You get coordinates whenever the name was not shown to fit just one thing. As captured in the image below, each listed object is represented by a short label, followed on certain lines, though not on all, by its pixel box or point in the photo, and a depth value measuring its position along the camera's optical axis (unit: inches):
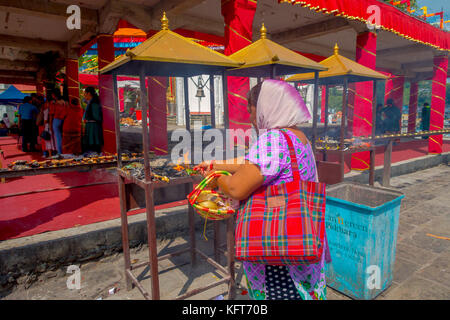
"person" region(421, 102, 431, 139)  590.8
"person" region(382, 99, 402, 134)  514.6
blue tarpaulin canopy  674.2
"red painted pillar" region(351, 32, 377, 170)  297.6
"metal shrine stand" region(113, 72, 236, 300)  110.3
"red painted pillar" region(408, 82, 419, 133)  663.8
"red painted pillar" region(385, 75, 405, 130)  655.1
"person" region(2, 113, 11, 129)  826.0
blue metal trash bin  111.9
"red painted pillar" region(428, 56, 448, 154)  415.8
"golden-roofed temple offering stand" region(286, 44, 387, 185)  201.5
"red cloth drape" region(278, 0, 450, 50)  227.3
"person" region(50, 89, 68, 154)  304.7
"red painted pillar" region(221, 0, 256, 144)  193.2
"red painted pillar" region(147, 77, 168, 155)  312.8
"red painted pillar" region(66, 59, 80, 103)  422.0
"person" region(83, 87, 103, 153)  276.2
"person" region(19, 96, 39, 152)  407.4
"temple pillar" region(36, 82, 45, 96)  594.2
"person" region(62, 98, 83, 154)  306.8
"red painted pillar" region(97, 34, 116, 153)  297.0
